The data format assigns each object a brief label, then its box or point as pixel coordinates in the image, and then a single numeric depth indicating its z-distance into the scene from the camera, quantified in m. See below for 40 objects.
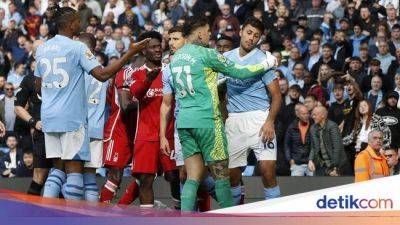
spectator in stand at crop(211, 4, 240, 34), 26.11
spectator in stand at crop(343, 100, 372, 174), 20.02
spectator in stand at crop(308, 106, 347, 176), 19.48
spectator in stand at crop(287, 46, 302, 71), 24.05
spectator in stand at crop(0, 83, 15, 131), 23.67
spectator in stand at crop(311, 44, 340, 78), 23.34
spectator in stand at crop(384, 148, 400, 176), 18.16
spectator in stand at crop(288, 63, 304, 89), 23.23
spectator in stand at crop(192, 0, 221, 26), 27.27
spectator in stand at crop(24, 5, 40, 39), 29.25
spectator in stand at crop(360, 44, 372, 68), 23.14
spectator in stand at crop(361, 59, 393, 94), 22.03
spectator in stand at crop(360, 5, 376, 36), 24.33
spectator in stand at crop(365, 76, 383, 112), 21.48
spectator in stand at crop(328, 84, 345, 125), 20.92
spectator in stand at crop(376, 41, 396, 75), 22.91
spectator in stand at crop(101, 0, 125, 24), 29.00
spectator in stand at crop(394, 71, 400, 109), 21.18
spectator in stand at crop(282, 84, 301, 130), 21.20
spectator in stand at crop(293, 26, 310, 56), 24.67
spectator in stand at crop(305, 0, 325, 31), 25.76
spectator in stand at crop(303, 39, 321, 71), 23.89
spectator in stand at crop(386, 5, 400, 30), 24.41
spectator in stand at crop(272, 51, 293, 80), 23.88
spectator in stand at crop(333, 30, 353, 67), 23.66
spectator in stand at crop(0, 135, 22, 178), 21.55
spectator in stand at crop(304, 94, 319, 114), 20.83
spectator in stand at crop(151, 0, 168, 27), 27.80
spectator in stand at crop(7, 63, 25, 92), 25.83
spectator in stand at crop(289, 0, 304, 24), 26.33
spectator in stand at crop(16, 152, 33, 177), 21.12
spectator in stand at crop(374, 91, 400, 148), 19.86
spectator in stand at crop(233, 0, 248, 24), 26.77
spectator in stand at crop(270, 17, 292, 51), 25.23
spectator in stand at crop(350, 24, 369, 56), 24.05
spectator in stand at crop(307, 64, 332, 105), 21.95
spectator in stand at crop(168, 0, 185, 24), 27.47
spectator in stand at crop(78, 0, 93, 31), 28.45
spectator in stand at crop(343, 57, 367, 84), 22.33
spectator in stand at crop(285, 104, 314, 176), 20.02
